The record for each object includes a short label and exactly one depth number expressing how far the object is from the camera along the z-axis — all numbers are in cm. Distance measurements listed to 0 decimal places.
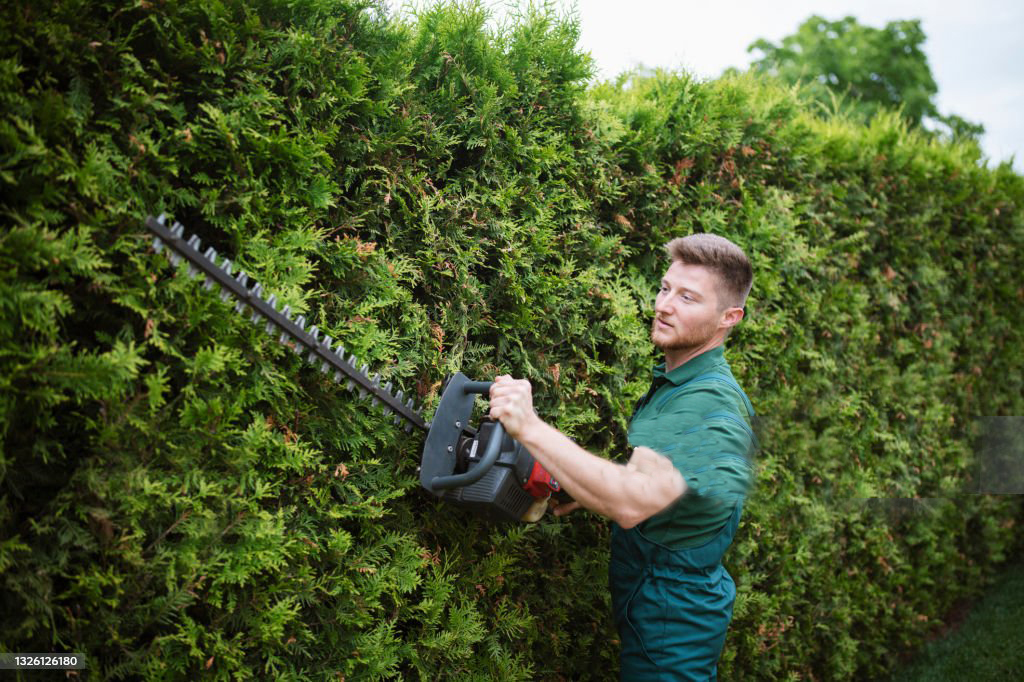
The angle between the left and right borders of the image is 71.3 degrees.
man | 202
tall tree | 2492
